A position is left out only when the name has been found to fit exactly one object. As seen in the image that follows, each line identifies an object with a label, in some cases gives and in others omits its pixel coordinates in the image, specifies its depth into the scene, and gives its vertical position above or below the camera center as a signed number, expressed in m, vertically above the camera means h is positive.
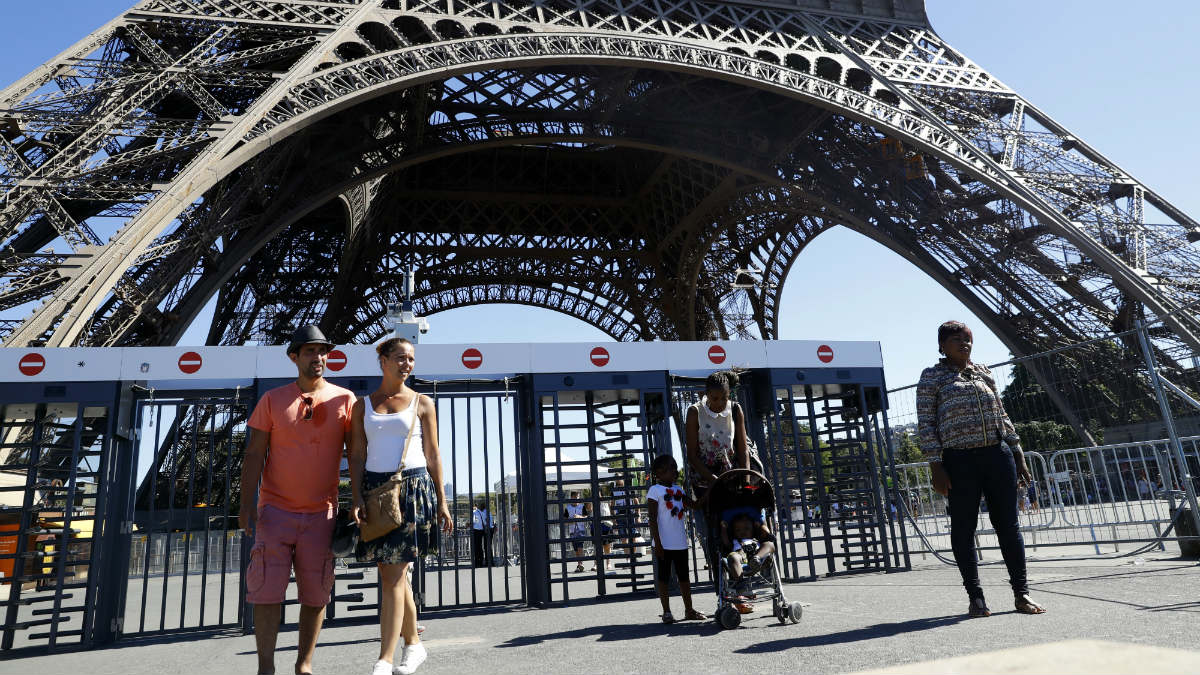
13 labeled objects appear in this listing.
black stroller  4.69 -0.34
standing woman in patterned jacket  4.44 +0.12
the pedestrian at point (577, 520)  7.04 -0.13
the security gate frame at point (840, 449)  8.12 +0.46
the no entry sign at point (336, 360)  7.14 +1.49
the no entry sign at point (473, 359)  7.32 +1.47
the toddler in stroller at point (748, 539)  4.75 -0.27
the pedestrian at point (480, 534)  13.38 -0.38
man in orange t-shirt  3.33 +0.13
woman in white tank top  3.41 +0.19
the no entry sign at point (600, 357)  7.68 +1.47
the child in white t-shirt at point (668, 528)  5.28 -0.18
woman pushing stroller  5.18 +0.44
